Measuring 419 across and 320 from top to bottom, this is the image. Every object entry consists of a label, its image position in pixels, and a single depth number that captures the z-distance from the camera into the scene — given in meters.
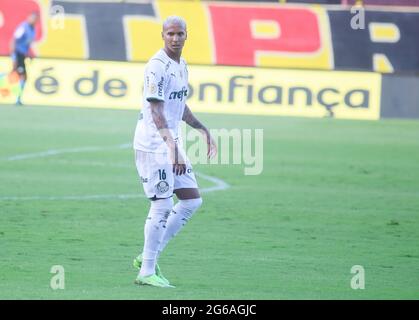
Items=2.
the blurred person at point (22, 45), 52.94
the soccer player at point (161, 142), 19.56
